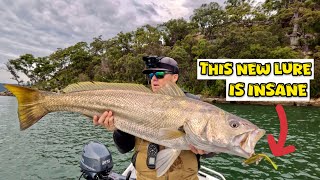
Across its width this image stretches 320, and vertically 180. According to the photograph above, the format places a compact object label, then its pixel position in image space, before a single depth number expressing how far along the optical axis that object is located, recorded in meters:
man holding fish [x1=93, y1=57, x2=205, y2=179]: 2.75
